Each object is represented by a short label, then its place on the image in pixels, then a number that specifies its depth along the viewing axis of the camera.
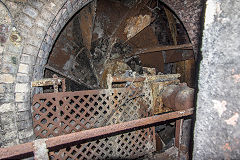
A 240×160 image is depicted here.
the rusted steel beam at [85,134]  0.99
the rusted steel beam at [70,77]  3.88
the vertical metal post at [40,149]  1.09
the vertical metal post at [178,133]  2.54
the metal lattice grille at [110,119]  2.67
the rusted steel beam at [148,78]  2.99
